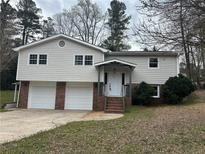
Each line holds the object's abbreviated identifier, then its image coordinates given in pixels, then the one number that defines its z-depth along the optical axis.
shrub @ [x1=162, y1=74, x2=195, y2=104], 12.13
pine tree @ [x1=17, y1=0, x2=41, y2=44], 26.21
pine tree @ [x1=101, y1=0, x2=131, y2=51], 23.28
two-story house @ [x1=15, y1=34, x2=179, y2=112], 12.77
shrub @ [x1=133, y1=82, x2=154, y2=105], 12.41
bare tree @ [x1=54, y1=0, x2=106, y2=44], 24.10
